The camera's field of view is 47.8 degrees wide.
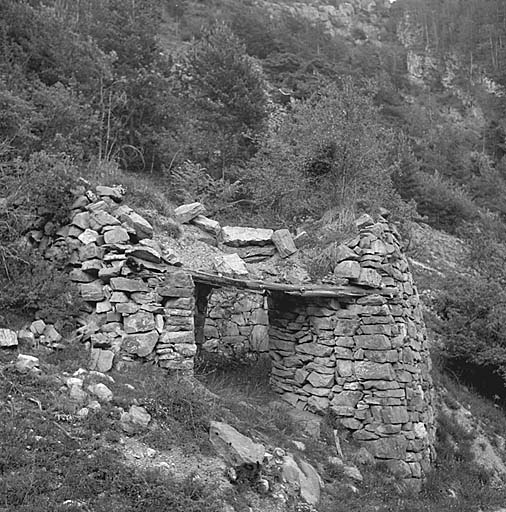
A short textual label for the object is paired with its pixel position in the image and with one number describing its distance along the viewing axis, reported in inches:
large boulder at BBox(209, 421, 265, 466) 235.9
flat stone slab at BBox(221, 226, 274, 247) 375.9
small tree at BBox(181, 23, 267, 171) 669.9
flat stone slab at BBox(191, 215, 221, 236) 378.3
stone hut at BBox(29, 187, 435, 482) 298.5
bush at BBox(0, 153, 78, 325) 295.7
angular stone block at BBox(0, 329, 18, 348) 255.1
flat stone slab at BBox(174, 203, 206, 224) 378.3
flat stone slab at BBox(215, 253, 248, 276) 334.3
